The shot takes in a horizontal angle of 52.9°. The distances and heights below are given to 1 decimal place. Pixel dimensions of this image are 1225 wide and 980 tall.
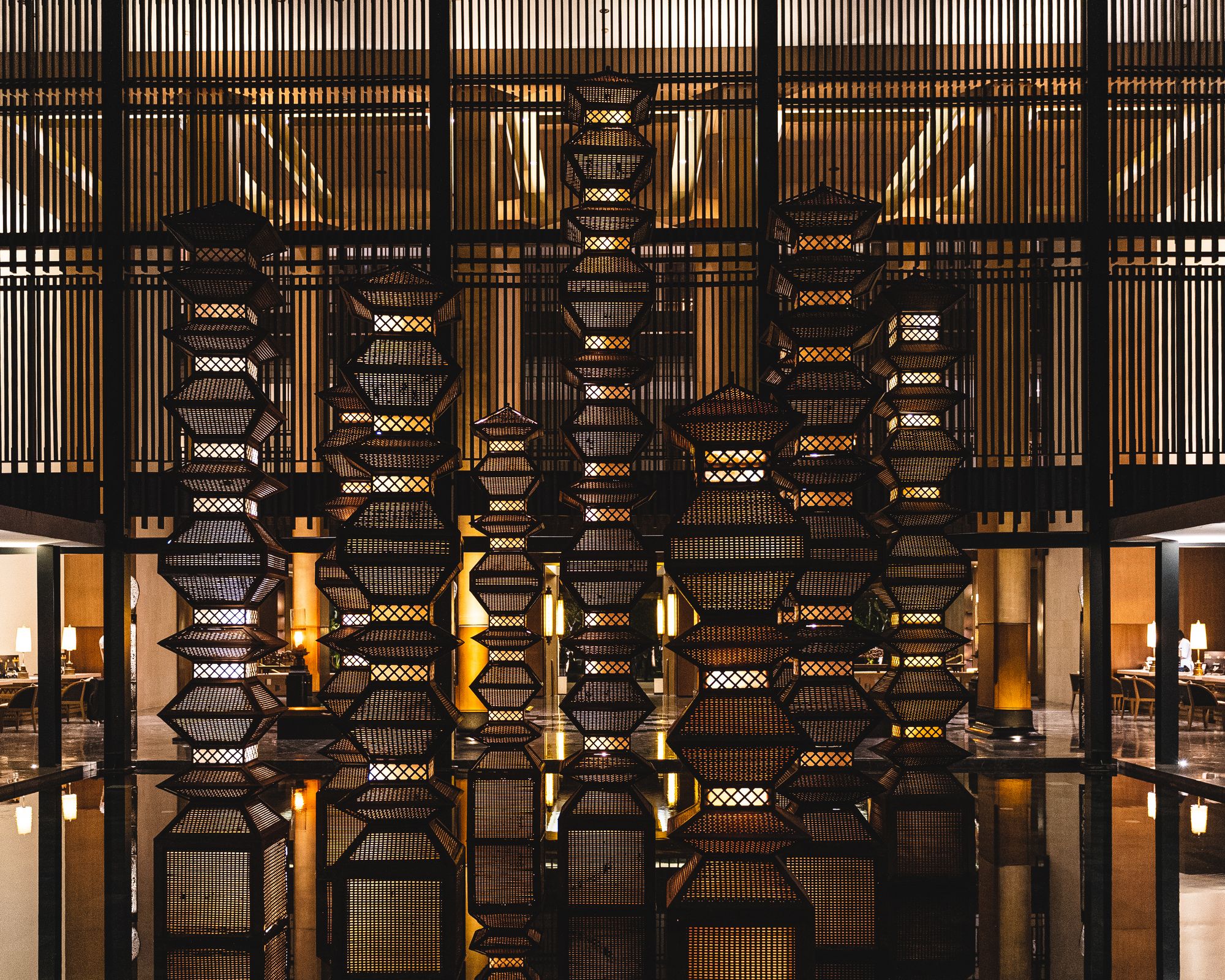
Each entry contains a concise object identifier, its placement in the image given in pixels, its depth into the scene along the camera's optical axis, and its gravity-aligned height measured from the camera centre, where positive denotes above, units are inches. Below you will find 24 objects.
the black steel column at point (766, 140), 426.6 +118.3
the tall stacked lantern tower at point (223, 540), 264.2 -12.4
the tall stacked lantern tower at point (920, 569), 281.9 -21.3
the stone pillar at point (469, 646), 530.6 -74.4
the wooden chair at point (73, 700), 620.7 -111.0
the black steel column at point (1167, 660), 420.8 -63.5
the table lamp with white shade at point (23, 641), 603.5 -76.7
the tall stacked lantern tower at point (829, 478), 264.7 +0.0
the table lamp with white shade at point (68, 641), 635.5 -81.3
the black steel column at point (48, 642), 421.4 -53.7
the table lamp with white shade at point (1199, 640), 614.5 -83.9
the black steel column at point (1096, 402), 426.3 +25.7
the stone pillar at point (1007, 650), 518.0 -73.3
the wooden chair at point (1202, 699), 562.6 -103.5
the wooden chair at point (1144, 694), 604.8 -111.4
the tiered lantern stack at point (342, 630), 268.2 -37.7
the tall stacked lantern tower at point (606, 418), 271.3 +13.9
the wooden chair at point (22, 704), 568.4 -102.1
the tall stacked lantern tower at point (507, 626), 323.3 -42.2
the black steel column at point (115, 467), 428.5 +6.2
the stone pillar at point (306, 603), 766.5 -76.5
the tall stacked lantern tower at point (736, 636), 220.2 -28.8
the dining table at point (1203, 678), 572.4 -96.2
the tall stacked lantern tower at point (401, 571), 244.8 -18.0
